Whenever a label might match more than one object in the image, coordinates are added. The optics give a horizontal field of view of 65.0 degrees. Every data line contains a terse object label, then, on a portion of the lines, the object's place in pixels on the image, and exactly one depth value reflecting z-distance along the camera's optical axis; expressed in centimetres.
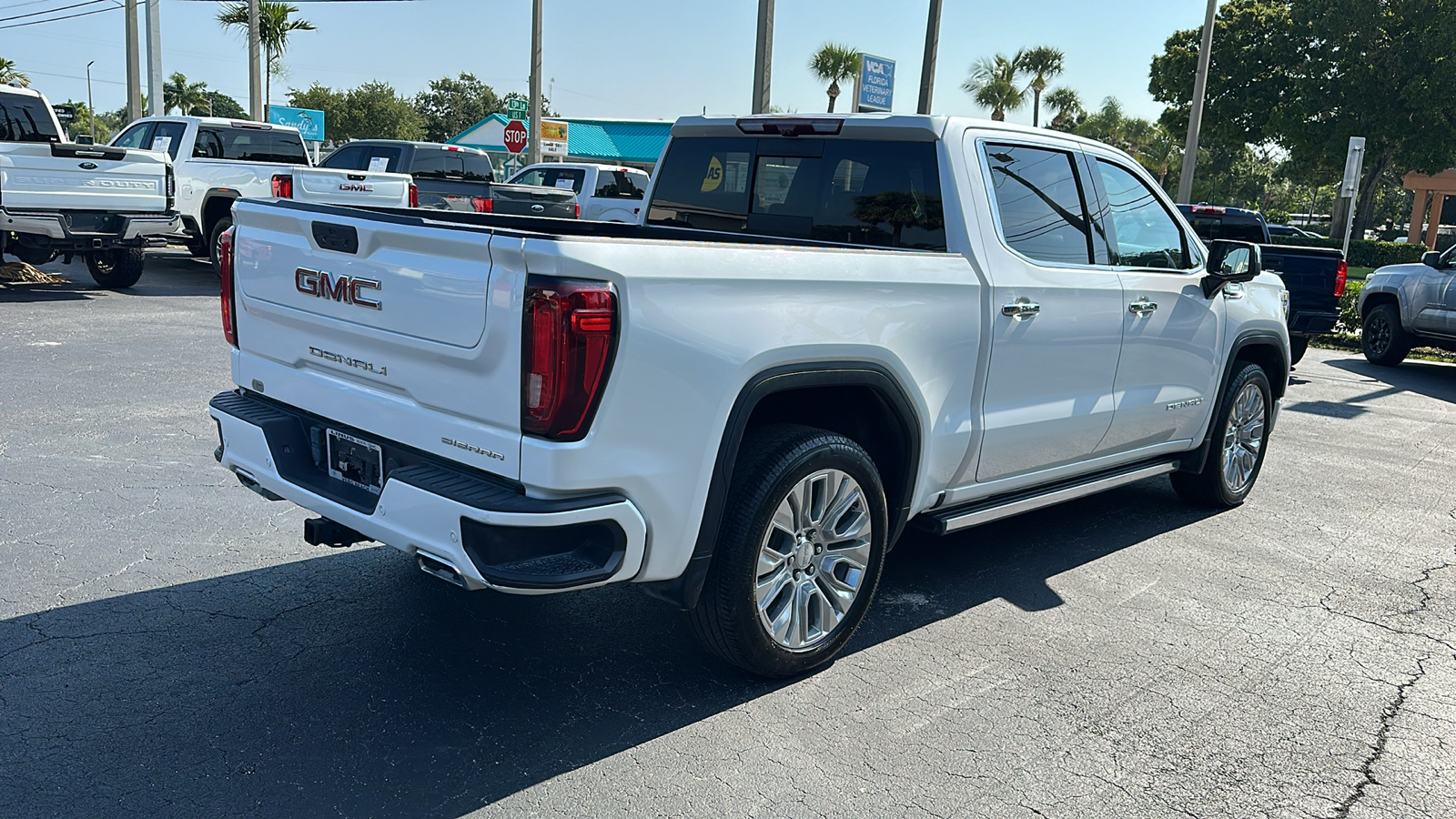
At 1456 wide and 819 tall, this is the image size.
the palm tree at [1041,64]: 5941
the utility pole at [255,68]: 2802
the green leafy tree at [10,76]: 5994
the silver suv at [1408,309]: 1347
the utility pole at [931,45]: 1950
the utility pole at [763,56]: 1800
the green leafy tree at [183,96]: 7762
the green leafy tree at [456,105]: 8481
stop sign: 2486
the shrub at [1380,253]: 4000
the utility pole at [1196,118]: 2441
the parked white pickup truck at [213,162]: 1530
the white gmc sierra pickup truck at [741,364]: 311
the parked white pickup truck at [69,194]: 1191
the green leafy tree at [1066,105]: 6438
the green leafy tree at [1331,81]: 3709
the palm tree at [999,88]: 5894
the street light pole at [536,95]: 2494
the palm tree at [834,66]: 5603
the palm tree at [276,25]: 4412
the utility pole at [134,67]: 2447
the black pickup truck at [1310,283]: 1218
